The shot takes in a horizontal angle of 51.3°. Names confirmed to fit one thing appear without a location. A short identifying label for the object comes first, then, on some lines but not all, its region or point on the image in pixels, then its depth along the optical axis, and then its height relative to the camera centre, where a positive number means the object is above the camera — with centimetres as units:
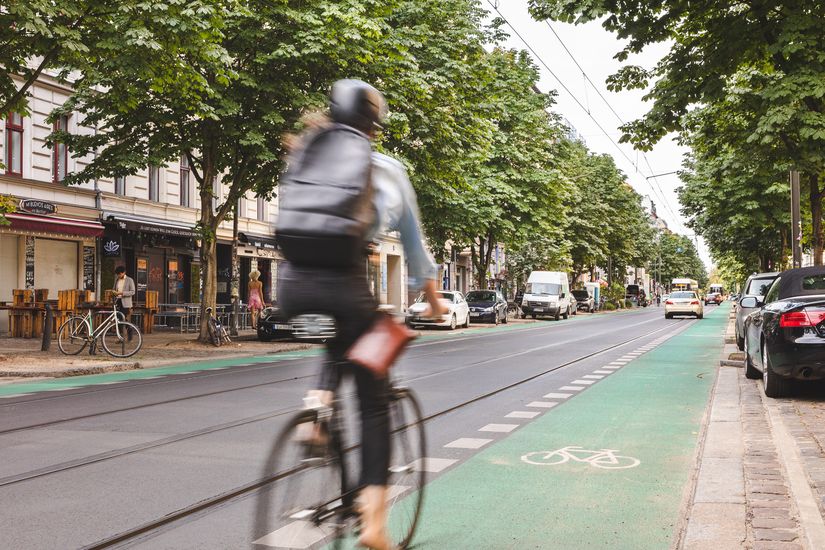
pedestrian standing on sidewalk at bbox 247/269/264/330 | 2761 +17
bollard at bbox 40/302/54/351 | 1727 -55
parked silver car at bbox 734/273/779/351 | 1850 +22
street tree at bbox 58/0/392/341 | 1834 +441
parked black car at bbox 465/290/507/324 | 3922 -27
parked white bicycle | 1602 -62
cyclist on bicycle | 333 +5
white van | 4644 +23
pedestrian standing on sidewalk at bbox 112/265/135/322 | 1881 +25
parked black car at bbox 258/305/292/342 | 2327 -73
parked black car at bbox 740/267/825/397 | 928 -42
